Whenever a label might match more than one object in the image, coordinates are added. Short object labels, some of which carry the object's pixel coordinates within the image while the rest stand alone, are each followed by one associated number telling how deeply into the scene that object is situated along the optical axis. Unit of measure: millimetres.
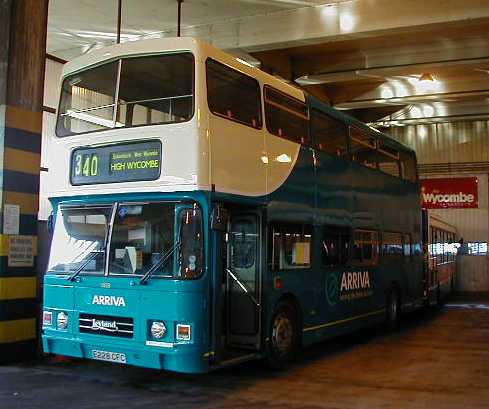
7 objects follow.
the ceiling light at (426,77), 17391
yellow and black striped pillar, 8391
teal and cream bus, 6691
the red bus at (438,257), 15812
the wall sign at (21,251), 8458
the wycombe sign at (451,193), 25438
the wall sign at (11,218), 8344
